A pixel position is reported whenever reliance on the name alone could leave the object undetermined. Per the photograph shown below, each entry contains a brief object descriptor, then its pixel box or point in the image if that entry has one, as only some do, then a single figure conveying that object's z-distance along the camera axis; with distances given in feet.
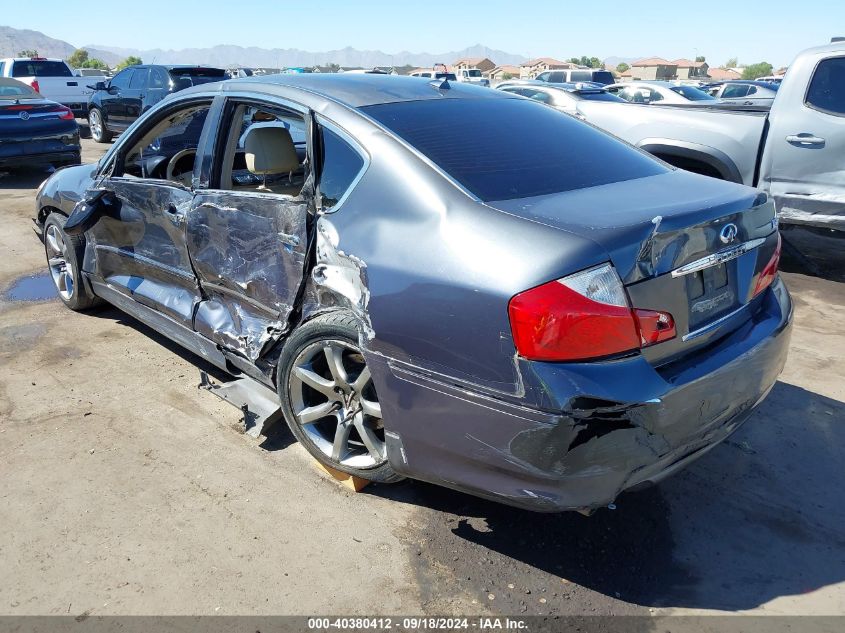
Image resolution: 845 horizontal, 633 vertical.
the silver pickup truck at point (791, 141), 19.53
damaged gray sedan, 7.35
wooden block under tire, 10.37
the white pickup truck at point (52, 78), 58.90
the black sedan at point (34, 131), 33.76
